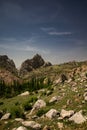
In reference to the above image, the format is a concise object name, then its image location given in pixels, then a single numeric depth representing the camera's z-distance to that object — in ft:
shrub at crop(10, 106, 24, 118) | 57.94
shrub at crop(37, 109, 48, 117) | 53.81
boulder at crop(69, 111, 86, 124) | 38.15
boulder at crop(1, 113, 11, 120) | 57.95
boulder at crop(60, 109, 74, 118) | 42.75
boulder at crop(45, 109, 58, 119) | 45.79
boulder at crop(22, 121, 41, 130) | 39.89
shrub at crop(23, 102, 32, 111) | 72.12
